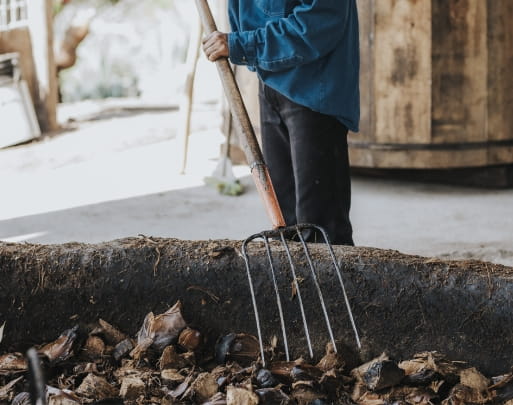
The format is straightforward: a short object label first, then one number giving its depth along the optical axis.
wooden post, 7.64
